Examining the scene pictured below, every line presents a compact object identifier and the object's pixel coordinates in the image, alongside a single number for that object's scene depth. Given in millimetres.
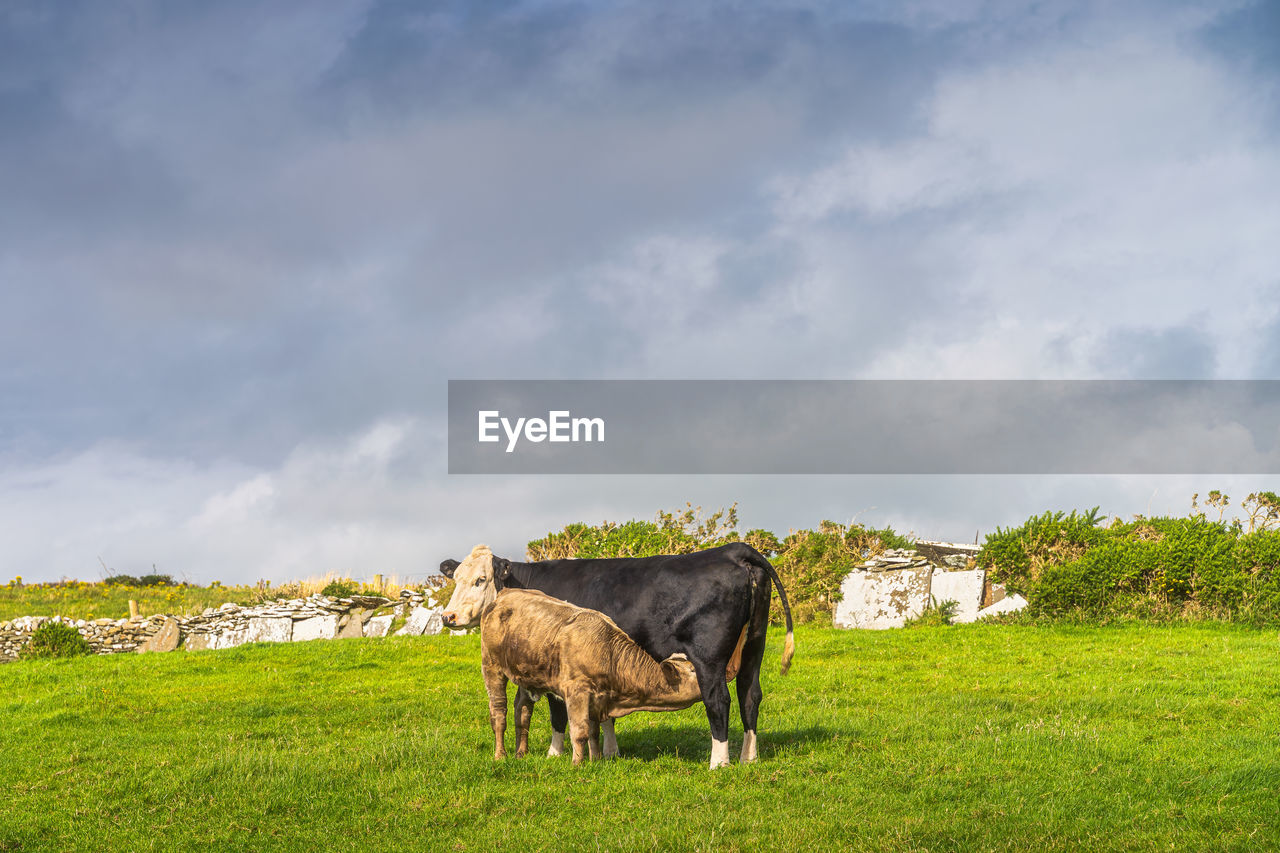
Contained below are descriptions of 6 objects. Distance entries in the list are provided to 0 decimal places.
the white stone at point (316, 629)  28625
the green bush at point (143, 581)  47897
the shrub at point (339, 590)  32844
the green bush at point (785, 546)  25406
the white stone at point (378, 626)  28408
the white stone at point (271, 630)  29078
